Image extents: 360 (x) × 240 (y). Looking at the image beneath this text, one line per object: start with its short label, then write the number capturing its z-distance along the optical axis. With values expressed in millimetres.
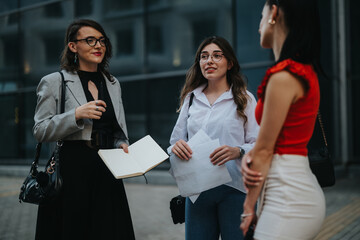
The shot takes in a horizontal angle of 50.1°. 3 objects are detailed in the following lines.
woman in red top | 1508
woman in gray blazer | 2492
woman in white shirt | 2367
